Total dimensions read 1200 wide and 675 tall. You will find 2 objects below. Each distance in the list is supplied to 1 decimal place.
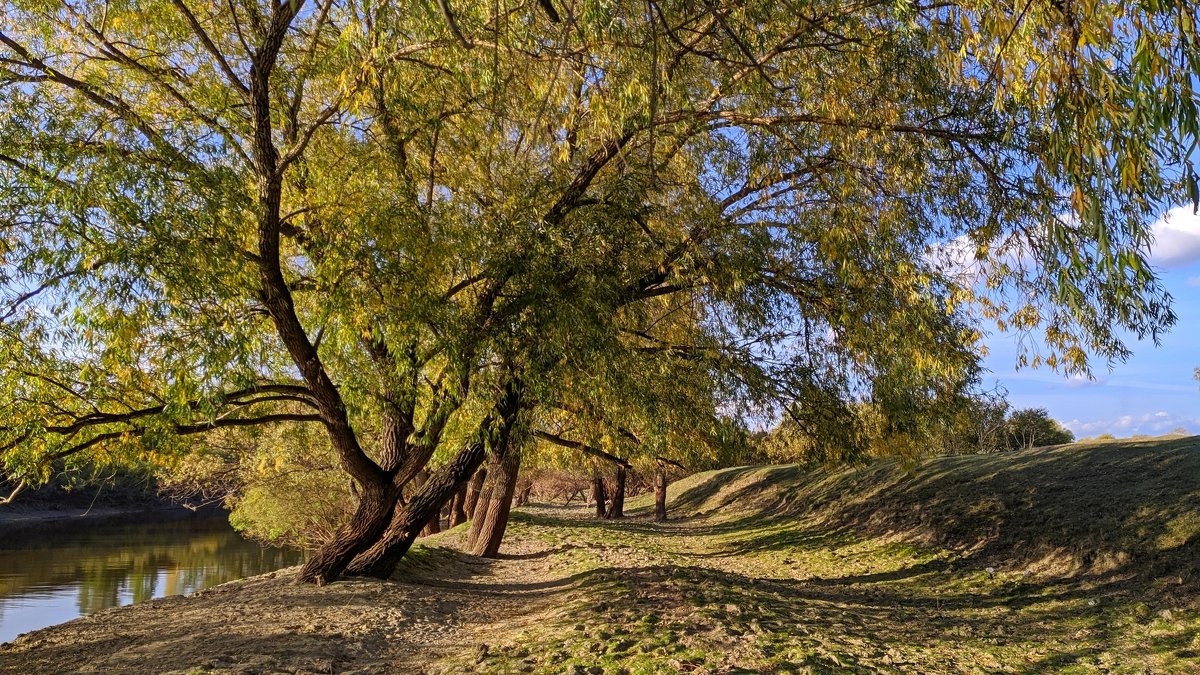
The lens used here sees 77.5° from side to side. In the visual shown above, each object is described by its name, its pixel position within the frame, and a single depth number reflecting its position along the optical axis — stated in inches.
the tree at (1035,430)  1170.0
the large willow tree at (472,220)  218.4
